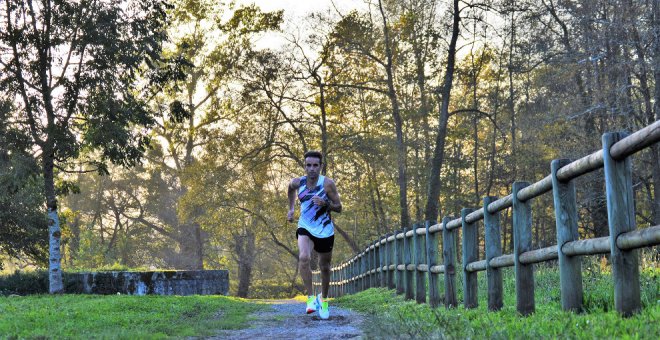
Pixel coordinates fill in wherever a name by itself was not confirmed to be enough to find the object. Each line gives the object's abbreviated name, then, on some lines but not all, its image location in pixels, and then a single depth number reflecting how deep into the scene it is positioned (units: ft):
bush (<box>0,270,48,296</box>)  63.93
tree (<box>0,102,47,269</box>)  82.17
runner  30.96
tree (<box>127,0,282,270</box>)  111.04
